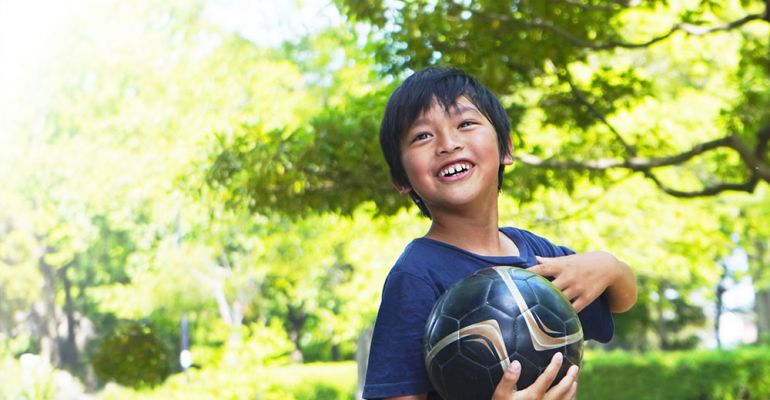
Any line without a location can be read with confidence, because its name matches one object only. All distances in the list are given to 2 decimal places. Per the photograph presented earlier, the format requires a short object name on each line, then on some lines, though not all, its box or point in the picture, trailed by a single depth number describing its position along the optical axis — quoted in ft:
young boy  6.84
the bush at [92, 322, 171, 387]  43.86
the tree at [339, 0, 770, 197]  20.30
